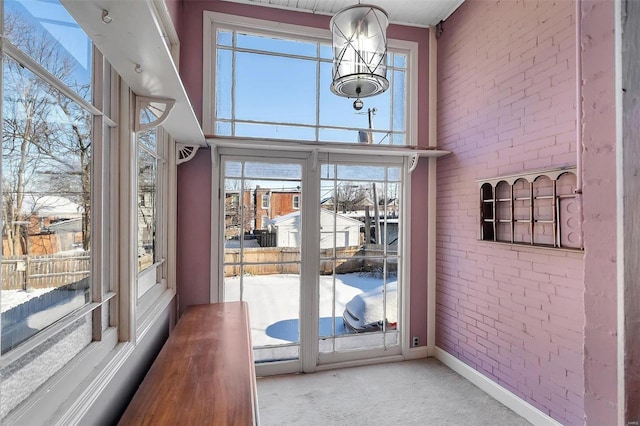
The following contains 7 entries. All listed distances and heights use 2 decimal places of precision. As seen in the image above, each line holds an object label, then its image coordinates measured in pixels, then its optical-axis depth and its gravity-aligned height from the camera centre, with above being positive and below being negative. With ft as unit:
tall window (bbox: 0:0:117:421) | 2.82 +0.23
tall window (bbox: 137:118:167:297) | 6.33 +0.17
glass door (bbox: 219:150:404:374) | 10.18 -1.34
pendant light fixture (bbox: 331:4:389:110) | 6.13 +3.24
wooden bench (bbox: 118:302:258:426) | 4.09 -2.53
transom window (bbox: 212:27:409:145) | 10.09 +3.84
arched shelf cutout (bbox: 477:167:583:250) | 6.98 +0.13
